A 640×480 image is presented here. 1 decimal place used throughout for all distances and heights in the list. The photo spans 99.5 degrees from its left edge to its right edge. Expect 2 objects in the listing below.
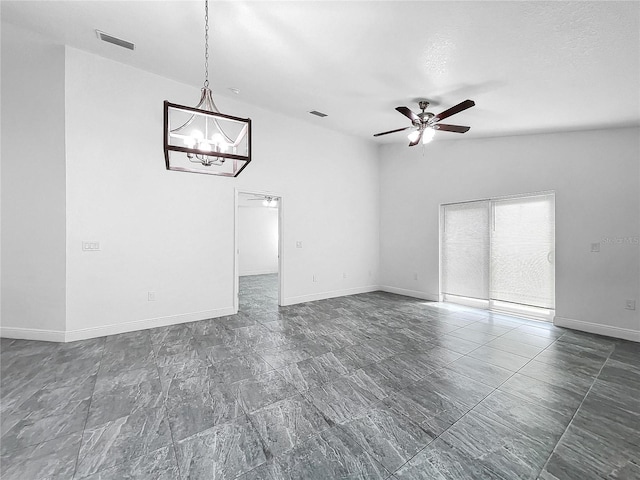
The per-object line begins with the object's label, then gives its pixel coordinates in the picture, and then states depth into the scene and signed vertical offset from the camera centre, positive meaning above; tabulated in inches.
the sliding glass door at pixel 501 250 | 176.1 -8.2
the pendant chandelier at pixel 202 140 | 72.5 +34.8
